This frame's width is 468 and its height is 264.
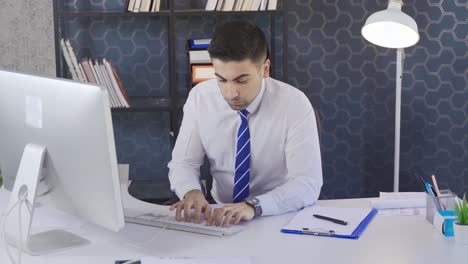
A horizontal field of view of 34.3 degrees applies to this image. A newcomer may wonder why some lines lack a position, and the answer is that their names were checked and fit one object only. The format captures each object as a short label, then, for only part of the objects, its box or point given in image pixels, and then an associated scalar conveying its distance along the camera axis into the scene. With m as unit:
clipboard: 2.04
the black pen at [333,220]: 2.12
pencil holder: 2.03
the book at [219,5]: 3.64
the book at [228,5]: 3.64
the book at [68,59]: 3.64
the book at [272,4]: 3.64
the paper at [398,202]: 2.31
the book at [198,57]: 3.68
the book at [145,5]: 3.64
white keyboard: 2.06
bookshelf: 3.65
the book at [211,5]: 3.64
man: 2.42
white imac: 1.72
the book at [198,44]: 3.69
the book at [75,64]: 3.64
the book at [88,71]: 3.65
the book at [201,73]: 3.70
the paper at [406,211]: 2.26
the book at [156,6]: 3.65
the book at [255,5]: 3.64
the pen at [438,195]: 2.13
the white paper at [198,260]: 1.81
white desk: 1.87
